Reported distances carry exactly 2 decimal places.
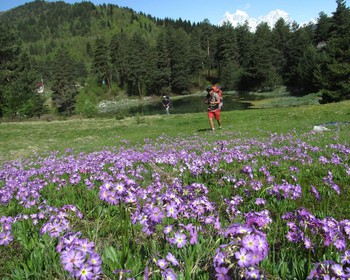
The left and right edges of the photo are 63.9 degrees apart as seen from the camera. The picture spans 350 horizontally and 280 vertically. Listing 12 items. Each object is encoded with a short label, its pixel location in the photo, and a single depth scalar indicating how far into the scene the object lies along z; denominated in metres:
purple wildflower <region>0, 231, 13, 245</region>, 2.94
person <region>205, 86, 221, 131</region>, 20.23
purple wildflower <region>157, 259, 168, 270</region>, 2.22
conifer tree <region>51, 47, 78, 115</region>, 96.02
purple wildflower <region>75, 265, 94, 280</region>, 1.94
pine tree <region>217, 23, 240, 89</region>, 122.81
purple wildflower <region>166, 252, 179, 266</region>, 2.24
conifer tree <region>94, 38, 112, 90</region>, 126.00
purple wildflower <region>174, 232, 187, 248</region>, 2.51
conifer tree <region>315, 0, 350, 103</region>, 48.16
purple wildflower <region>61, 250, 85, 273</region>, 1.99
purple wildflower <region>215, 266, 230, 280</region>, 1.95
